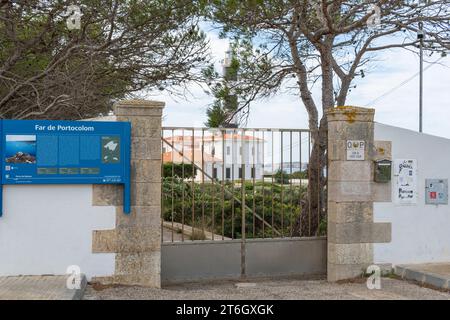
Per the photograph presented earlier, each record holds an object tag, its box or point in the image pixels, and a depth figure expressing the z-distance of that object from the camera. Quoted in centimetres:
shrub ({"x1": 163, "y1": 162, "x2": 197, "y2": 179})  1097
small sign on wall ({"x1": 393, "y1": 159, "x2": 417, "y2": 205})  860
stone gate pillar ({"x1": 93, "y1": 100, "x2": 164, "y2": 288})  752
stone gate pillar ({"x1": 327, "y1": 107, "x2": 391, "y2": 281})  833
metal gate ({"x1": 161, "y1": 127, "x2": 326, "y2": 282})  830
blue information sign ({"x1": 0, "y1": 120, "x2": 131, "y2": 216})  713
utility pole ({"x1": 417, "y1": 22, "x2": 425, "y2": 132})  2172
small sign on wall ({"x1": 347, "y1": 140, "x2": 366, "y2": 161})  836
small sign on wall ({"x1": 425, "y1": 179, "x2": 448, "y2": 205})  880
